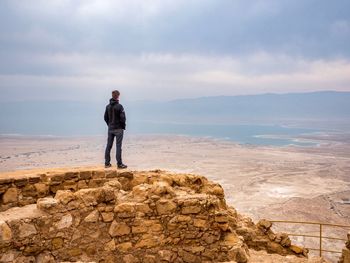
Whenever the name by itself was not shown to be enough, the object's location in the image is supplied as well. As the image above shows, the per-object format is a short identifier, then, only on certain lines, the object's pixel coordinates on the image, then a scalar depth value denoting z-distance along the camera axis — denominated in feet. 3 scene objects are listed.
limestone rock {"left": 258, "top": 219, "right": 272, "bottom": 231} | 32.19
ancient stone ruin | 18.68
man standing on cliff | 29.73
